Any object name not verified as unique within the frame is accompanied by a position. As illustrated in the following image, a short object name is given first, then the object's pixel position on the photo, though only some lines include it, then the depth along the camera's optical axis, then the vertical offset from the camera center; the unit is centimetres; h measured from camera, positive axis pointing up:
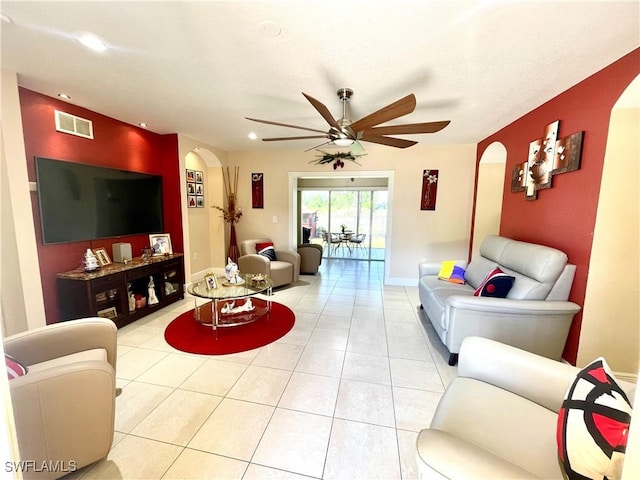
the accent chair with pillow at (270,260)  439 -91
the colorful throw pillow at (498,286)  250 -70
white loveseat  222 -83
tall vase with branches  545 -3
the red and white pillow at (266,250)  479 -77
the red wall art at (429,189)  469 +34
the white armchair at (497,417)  92 -93
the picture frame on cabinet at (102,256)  317 -59
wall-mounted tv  271 +4
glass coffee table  296 -120
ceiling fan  206 +72
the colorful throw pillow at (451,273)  341 -80
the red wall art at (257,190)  536 +33
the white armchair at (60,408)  123 -96
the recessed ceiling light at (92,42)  181 +111
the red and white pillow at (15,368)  125 -77
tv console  277 -96
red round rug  270 -137
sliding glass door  704 -30
